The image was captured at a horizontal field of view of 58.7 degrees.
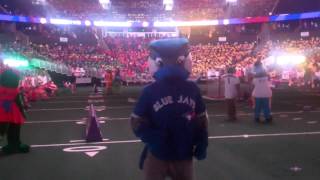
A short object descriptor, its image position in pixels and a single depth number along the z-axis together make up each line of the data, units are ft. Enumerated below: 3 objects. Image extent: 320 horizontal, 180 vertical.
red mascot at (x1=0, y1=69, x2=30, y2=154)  17.46
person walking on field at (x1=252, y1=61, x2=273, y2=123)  25.12
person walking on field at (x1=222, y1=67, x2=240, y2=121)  26.75
